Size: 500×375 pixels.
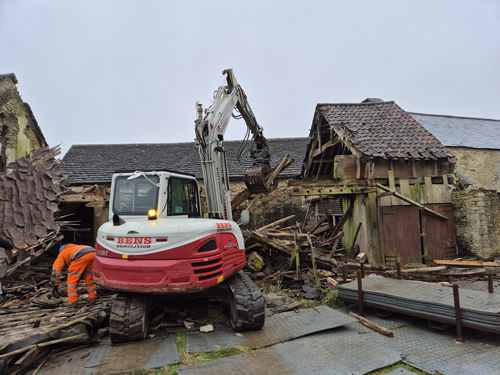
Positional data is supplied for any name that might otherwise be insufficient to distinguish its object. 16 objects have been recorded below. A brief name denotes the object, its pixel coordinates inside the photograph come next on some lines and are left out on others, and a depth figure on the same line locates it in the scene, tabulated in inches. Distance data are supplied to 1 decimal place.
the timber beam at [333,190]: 342.0
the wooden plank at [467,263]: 327.9
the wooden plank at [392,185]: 379.2
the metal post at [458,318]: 171.6
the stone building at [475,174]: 361.4
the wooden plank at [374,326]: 187.1
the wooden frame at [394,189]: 370.6
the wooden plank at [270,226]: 426.2
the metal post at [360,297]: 224.5
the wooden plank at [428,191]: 387.9
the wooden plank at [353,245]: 403.8
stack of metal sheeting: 167.3
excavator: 173.2
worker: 241.4
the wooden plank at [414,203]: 349.4
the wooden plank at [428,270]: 308.8
